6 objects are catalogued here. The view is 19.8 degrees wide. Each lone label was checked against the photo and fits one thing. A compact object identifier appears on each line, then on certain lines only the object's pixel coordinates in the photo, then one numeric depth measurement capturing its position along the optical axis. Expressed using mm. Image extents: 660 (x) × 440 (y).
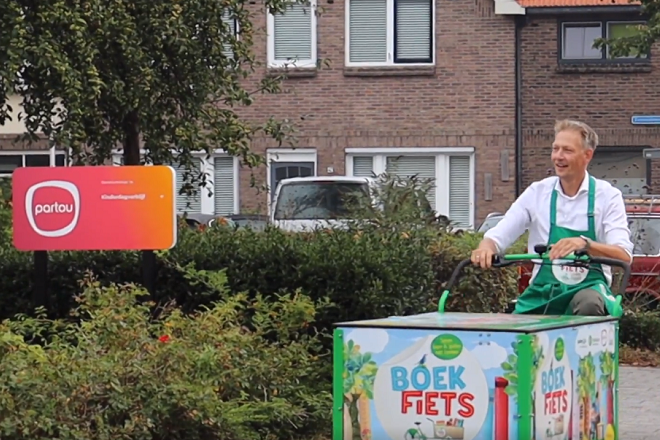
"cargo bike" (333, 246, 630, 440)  7109
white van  24747
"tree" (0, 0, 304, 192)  15947
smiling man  8483
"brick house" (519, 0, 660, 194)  39656
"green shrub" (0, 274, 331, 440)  9162
